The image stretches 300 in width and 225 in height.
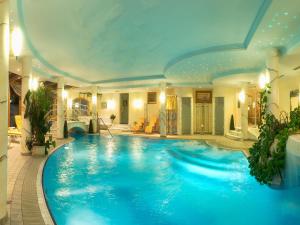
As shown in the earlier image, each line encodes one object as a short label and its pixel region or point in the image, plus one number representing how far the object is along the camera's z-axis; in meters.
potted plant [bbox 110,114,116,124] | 21.42
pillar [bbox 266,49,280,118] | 7.10
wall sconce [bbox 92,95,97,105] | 18.08
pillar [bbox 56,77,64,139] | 13.18
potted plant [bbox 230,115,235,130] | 16.76
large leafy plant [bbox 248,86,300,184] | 5.21
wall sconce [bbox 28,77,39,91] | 8.44
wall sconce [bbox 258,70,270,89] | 7.24
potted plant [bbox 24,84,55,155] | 8.34
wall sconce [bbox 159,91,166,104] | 15.62
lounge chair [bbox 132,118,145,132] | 19.01
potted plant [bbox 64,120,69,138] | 14.14
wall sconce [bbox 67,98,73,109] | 21.67
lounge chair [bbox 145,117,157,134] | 18.34
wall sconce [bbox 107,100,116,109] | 21.42
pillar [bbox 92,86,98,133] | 17.91
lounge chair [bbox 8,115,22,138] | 10.60
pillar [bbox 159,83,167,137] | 15.77
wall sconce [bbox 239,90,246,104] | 13.69
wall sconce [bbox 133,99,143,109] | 20.05
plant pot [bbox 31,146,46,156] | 8.45
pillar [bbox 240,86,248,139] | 13.55
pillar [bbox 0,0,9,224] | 3.22
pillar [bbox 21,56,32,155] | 8.33
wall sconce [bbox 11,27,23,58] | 5.38
